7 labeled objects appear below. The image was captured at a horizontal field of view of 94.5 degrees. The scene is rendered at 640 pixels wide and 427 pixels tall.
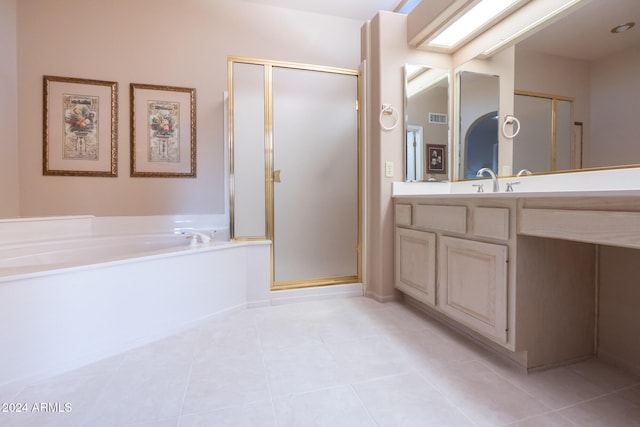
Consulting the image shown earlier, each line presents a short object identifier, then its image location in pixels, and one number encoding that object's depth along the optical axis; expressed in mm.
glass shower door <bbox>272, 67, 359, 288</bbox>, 2365
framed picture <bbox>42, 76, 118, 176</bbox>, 2627
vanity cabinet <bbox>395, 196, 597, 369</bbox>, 1324
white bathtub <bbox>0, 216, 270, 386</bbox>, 1296
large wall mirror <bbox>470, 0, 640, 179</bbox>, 1425
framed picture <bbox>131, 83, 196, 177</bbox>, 2807
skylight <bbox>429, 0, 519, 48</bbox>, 1964
